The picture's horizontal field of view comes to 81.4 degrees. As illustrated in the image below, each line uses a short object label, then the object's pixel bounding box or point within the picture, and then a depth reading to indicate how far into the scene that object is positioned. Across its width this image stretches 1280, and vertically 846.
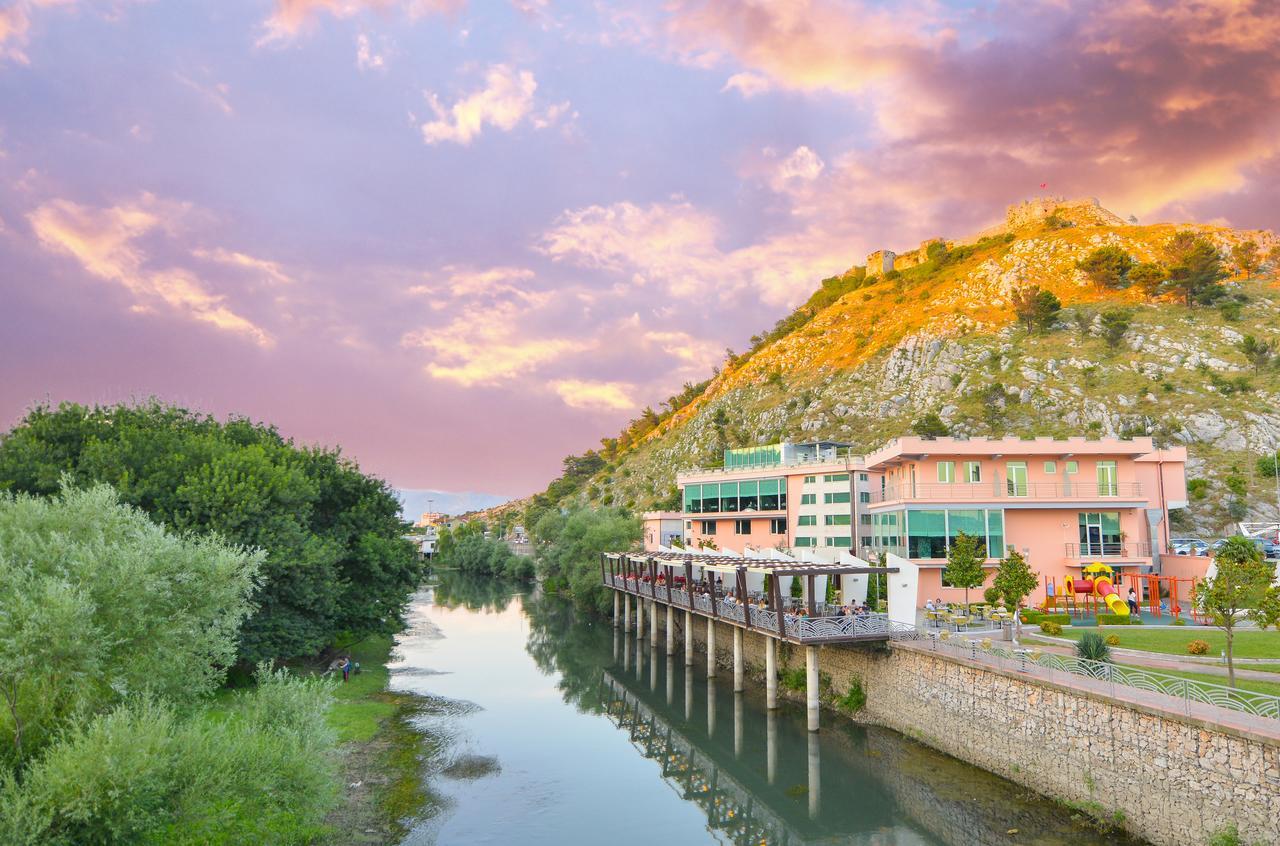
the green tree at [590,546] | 72.25
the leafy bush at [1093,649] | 25.42
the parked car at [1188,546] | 54.94
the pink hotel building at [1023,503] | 44.28
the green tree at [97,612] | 13.60
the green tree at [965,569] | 35.41
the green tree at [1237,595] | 22.61
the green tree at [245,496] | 33.12
